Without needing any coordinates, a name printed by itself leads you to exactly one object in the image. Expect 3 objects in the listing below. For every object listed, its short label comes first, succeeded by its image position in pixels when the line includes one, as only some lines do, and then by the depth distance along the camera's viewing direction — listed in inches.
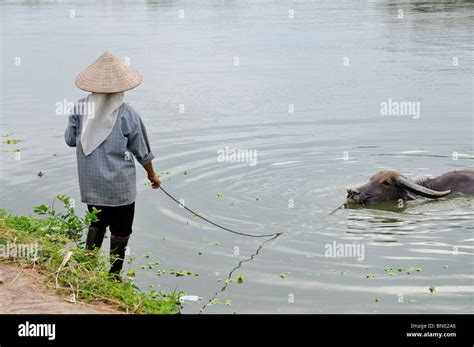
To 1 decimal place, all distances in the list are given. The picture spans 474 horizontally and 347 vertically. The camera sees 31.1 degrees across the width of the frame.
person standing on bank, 268.1
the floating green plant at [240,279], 294.1
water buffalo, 389.4
